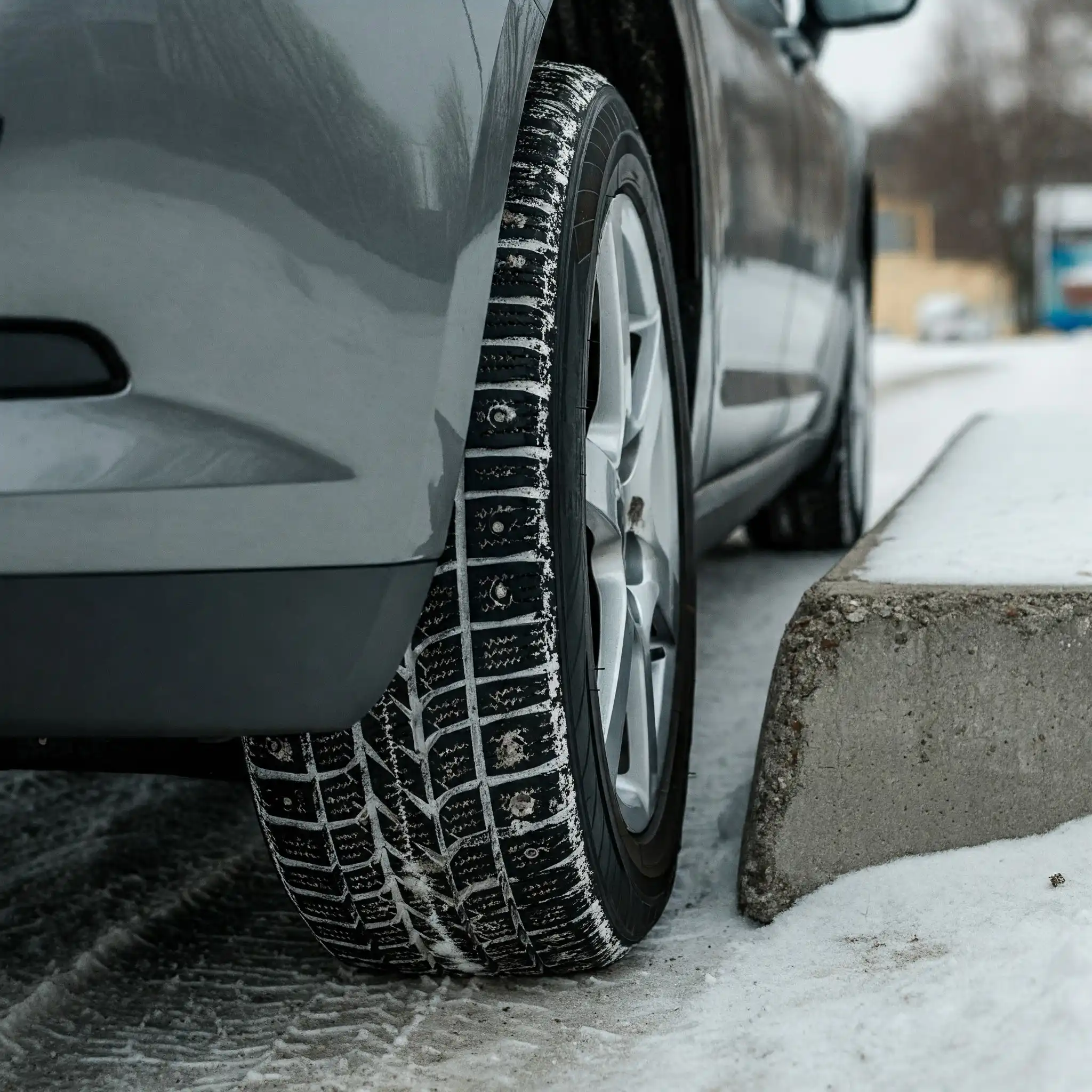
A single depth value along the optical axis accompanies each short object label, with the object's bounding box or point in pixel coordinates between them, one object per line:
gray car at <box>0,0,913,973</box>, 1.13
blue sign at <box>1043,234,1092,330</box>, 44.38
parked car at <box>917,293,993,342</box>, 40.62
